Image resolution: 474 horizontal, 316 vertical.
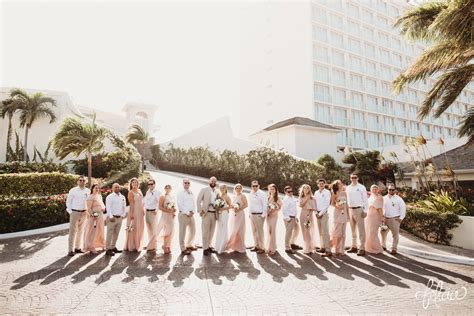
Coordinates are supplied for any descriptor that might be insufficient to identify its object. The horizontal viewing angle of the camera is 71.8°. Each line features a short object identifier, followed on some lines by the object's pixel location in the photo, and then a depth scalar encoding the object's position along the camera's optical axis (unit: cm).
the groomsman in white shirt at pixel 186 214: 842
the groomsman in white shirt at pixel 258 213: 876
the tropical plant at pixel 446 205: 1042
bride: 856
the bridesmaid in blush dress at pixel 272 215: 853
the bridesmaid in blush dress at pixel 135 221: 862
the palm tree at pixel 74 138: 1442
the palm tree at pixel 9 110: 2070
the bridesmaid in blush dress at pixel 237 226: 872
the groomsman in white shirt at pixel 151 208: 889
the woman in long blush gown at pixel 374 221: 884
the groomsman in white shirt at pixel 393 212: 884
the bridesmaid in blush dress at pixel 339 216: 855
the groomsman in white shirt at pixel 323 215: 851
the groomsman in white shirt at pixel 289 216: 875
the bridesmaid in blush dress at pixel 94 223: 847
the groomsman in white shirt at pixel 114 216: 837
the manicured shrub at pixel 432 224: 987
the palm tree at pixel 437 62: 1022
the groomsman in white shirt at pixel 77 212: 838
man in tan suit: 852
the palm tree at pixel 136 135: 3297
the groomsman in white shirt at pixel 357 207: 873
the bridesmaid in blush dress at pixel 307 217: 863
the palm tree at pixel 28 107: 2092
